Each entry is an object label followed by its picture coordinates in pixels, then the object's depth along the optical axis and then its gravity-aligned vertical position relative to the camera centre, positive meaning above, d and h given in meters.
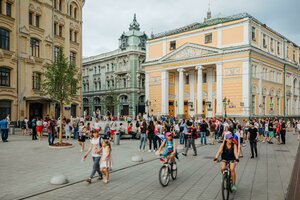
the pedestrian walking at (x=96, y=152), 9.91 -1.50
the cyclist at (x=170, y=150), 10.00 -1.44
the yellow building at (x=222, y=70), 44.50 +6.54
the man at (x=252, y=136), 15.42 -1.47
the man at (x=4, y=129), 21.80 -1.58
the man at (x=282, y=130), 22.81 -1.71
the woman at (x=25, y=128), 28.45 -1.97
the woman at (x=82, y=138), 17.58 -1.84
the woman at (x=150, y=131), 17.72 -1.39
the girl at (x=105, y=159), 9.75 -1.70
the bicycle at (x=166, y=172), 9.17 -2.10
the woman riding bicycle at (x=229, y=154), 8.31 -1.31
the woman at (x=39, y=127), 24.52 -1.63
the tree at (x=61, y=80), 19.80 +1.89
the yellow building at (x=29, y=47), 32.44 +7.42
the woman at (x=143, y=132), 18.27 -1.53
